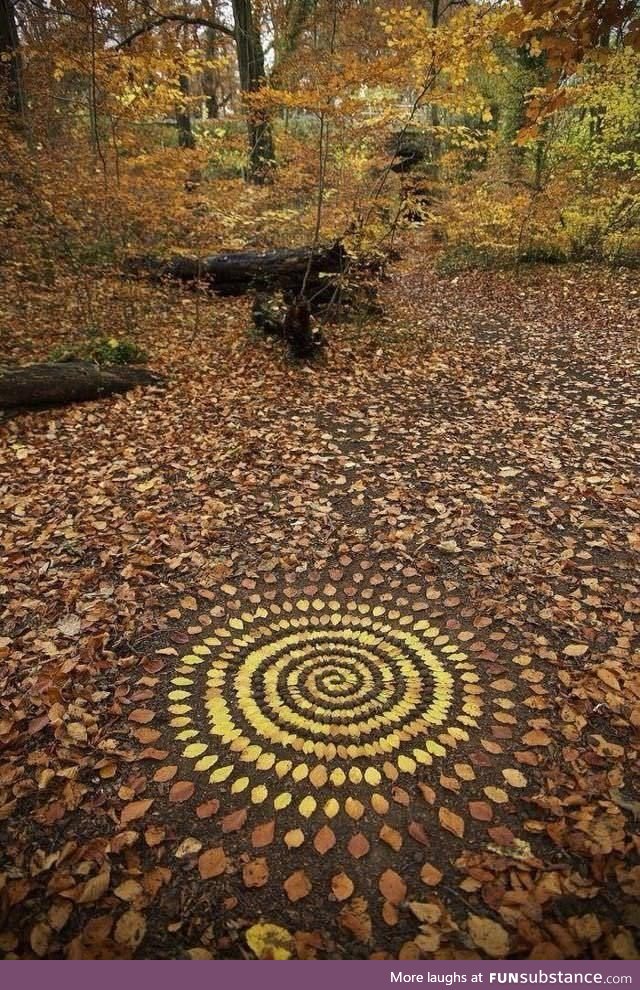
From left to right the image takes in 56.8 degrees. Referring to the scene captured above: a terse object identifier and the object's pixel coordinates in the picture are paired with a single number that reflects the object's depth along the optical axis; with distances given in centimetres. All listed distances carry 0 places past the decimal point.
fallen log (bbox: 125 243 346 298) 996
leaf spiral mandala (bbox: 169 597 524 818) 302
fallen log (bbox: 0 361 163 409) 689
